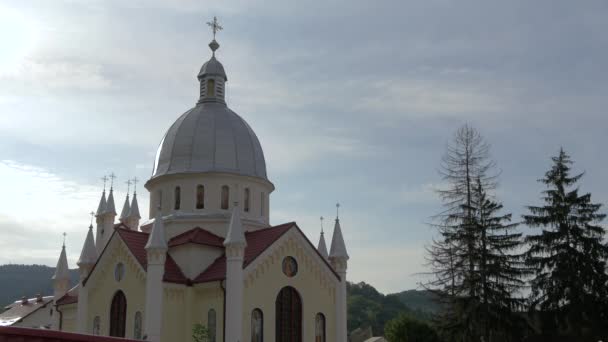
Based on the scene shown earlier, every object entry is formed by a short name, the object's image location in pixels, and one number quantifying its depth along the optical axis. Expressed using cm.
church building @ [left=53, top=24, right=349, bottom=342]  3675
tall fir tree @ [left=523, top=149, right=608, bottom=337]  4266
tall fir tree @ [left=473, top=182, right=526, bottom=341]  4169
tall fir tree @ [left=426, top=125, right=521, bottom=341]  4169
